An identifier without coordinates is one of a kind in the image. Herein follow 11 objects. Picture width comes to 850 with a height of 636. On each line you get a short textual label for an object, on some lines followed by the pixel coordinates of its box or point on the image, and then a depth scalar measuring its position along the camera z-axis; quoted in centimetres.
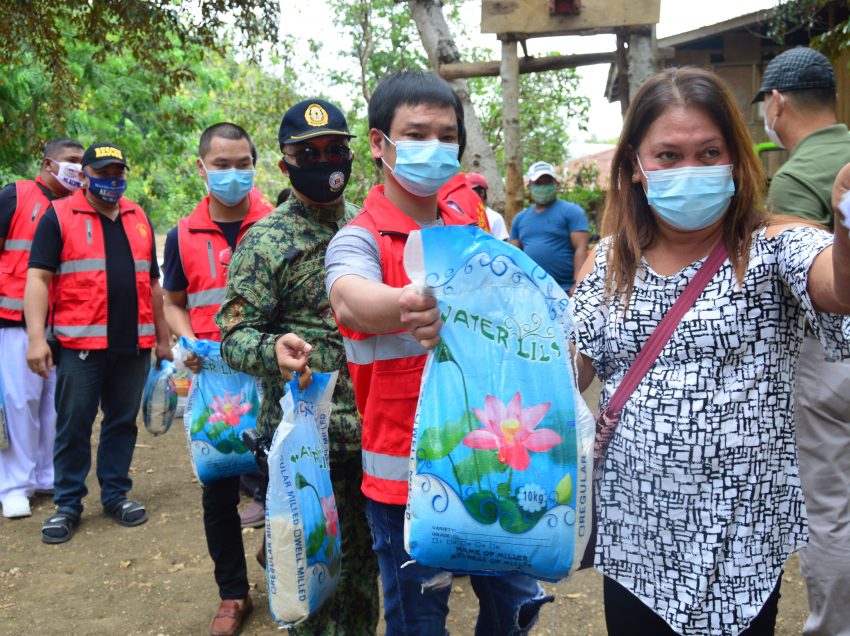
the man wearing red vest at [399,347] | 215
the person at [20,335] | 569
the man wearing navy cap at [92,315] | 512
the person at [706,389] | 185
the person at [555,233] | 758
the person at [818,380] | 299
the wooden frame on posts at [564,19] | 687
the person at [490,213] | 654
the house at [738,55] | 1271
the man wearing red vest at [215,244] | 383
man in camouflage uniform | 274
